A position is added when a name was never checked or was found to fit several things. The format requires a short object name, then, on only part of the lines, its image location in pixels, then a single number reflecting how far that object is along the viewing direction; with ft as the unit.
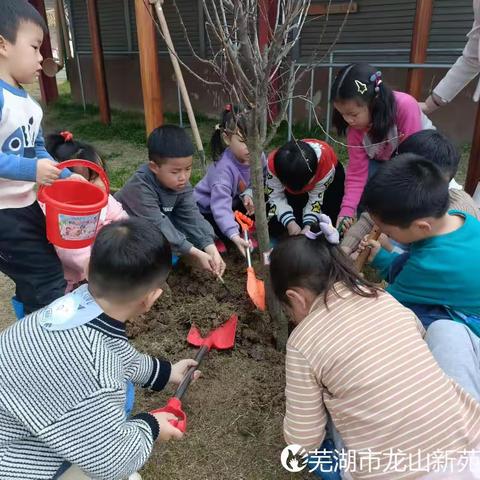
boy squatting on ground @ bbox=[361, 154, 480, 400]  5.26
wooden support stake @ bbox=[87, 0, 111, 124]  24.18
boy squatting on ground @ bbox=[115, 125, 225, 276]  7.82
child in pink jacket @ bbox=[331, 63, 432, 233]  7.76
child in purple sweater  9.17
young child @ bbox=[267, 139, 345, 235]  9.14
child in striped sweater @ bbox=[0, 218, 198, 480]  3.72
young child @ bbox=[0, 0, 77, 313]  5.64
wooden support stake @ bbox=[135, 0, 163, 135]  12.07
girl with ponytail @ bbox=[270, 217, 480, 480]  4.12
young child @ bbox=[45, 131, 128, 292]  6.97
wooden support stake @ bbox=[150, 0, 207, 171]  10.64
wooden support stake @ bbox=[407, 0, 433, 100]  16.54
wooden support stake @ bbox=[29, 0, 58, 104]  28.78
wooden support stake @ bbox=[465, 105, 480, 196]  9.68
